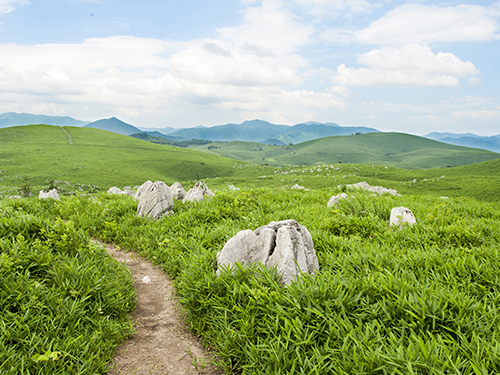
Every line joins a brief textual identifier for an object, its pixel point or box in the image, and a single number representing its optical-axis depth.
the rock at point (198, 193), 11.36
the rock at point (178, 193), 12.82
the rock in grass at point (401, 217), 7.43
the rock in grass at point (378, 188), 21.65
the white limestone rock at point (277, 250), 5.18
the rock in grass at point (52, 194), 15.88
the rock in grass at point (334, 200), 10.10
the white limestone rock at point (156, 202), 10.11
